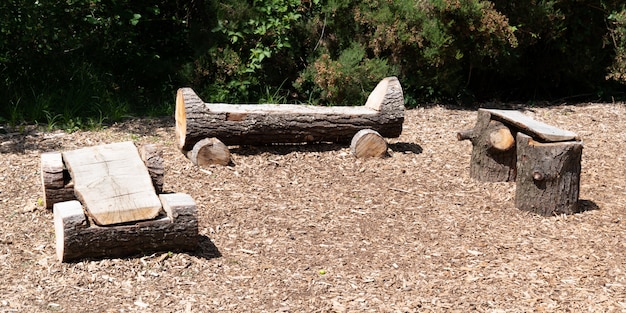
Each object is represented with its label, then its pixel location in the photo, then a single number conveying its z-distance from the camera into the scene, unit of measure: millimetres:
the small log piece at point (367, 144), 7148
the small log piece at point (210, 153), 6750
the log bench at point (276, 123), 6781
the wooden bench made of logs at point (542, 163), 5715
